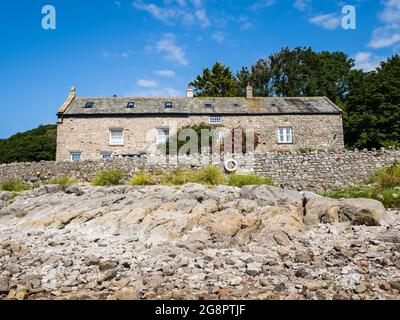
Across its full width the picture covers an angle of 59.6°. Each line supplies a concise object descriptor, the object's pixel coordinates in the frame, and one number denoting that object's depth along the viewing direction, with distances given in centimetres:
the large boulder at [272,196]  1202
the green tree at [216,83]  3887
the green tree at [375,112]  2702
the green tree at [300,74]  4316
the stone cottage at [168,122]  2603
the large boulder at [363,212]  1093
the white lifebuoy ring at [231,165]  1817
